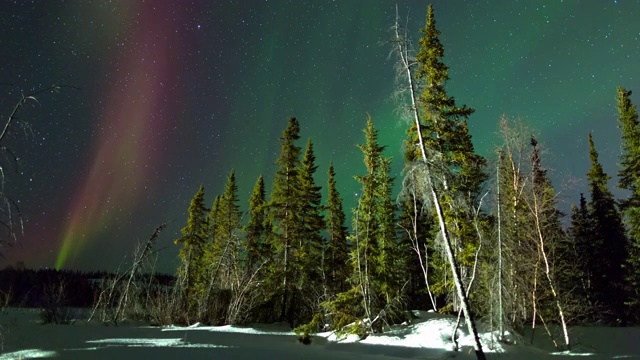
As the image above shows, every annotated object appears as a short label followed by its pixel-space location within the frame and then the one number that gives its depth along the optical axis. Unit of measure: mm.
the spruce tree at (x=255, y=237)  29419
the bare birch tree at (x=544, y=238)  19266
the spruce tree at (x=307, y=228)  27703
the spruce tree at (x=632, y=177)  28594
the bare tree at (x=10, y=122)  5691
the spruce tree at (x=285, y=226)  25578
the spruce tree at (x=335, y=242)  34184
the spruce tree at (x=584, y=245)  33969
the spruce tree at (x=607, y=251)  32281
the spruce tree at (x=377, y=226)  24719
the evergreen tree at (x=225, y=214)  39969
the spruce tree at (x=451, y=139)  16875
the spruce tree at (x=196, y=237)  38906
